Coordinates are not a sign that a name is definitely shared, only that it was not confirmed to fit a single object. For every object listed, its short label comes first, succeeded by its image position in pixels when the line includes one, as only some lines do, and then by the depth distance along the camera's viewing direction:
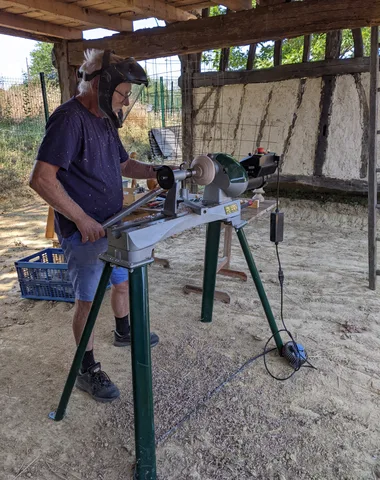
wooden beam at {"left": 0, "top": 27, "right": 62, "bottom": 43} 3.89
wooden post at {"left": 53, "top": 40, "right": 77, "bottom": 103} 4.24
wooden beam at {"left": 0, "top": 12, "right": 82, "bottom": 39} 3.61
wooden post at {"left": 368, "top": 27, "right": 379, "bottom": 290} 3.00
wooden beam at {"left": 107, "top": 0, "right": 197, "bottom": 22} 3.43
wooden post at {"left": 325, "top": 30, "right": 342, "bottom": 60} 4.82
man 1.68
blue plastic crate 3.06
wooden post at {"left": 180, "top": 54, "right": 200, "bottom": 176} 5.89
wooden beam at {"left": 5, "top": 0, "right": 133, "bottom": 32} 3.22
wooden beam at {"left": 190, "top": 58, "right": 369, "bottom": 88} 4.75
